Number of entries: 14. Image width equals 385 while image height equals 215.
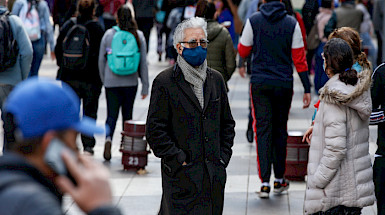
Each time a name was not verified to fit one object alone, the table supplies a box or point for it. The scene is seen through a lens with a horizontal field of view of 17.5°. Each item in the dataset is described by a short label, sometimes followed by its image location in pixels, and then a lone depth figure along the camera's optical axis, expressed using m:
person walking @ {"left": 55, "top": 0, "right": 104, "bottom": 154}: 14.14
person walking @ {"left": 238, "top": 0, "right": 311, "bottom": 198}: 11.74
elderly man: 7.98
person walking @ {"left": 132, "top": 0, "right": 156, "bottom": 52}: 25.20
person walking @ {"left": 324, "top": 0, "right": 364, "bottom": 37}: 20.27
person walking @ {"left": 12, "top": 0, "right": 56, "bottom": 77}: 18.06
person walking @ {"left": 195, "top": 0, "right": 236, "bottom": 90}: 12.93
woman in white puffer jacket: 7.61
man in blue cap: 3.38
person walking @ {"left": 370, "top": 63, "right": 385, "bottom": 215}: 8.66
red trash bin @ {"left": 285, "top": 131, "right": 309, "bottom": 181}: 12.91
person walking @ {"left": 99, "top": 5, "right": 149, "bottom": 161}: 13.97
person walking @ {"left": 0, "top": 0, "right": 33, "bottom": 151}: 12.87
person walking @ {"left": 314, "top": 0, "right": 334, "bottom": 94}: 20.86
